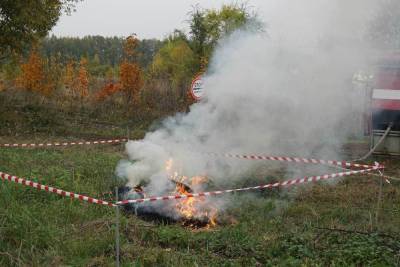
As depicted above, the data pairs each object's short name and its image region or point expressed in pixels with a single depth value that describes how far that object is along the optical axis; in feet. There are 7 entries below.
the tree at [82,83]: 71.72
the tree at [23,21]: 55.32
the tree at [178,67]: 71.00
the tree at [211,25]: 48.73
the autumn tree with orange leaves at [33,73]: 67.31
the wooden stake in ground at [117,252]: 18.19
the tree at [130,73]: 67.36
